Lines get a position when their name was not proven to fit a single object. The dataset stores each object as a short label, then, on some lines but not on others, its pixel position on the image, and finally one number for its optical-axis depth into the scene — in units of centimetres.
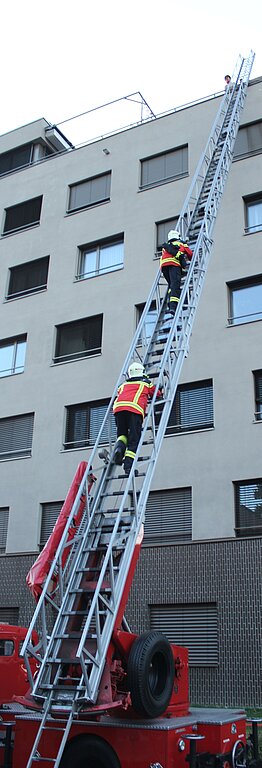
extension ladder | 714
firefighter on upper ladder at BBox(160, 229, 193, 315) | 1180
